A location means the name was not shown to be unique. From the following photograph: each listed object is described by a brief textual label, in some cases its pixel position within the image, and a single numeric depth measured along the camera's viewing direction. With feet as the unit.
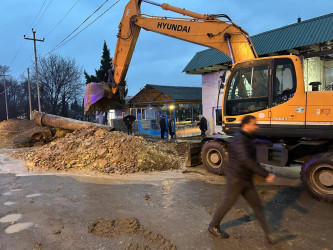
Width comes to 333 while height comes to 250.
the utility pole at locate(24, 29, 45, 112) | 97.50
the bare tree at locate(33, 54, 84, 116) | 120.67
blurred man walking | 11.31
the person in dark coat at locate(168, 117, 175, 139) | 56.59
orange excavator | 17.60
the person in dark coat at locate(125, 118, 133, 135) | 64.90
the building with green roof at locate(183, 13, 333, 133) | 34.86
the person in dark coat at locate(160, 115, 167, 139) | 54.55
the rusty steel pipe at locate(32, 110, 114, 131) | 42.65
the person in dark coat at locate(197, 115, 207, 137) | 51.42
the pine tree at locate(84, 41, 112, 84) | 108.47
